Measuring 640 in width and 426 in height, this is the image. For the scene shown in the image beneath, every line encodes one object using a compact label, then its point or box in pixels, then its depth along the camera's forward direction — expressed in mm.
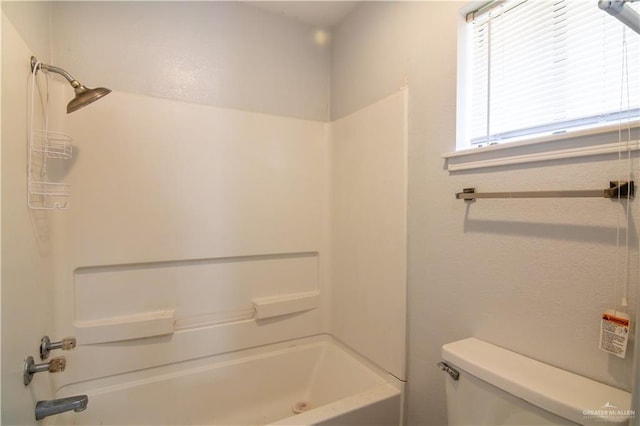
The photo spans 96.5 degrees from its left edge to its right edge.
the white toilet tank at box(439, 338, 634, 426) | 707
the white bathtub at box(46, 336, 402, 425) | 1354
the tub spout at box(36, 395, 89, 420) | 1036
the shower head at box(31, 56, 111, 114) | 1123
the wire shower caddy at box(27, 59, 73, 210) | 1096
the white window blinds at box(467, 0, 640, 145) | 809
